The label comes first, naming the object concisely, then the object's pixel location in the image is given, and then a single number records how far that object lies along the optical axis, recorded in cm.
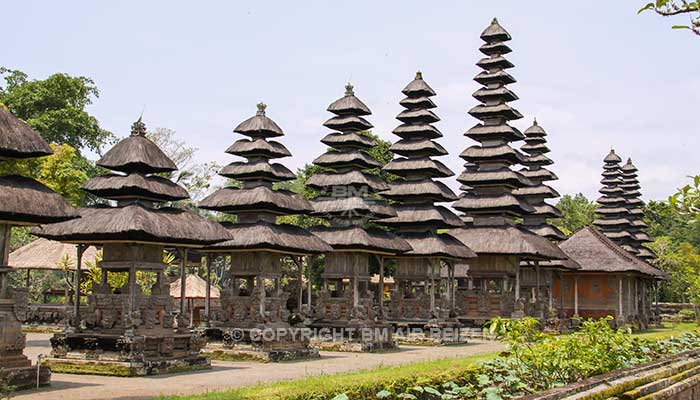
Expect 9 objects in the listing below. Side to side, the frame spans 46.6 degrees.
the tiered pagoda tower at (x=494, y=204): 3647
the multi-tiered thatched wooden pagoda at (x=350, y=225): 2895
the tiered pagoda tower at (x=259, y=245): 2438
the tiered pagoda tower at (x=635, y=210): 6056
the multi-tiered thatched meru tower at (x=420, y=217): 3322
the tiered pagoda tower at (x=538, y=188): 4703
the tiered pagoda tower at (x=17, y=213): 1600
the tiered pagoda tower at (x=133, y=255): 1961
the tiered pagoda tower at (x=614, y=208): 5969
